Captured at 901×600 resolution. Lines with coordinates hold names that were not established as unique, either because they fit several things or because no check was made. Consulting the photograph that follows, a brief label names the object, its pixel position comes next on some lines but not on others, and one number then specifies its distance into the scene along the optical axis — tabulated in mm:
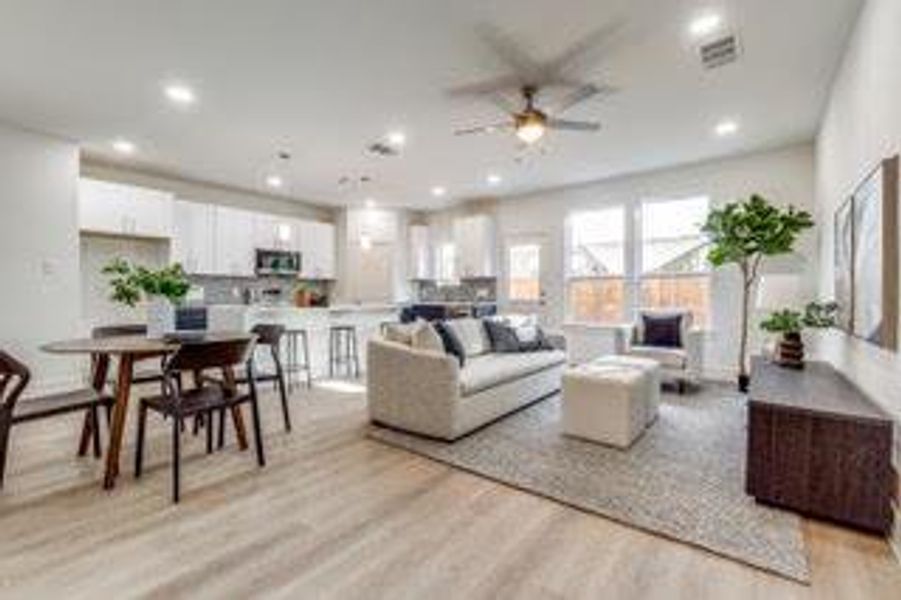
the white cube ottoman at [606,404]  3311
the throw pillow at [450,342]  4047
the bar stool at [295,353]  5602
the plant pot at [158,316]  3289
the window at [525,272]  7586
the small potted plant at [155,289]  3105
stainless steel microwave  7137
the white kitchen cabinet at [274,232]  7133
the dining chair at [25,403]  2461
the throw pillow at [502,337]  4859
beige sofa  3436
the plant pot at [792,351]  3396
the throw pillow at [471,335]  4586
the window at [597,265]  6742
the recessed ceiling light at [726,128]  4551
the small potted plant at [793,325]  3379
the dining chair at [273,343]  3691
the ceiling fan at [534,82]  3041
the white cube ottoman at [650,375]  3815
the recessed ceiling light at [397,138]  4820
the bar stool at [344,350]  6211
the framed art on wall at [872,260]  2158
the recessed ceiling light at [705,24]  2795
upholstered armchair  4984
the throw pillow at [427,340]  3789
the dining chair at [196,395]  2615
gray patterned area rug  2146
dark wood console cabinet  2145
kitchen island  5340
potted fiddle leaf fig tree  4418
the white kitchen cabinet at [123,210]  5402
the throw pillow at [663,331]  5285
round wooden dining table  2654
